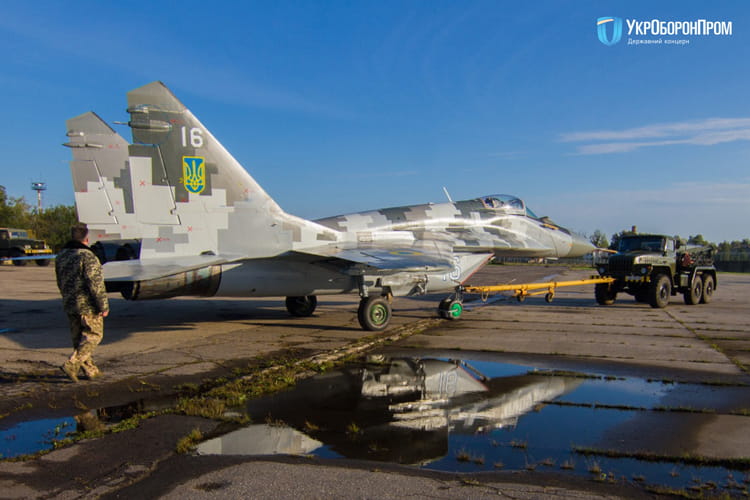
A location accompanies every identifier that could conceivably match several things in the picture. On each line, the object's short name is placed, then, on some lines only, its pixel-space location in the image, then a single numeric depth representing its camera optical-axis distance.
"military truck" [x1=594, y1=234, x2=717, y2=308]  16.69
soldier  6.41
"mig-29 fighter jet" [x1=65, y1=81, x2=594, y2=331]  9.65
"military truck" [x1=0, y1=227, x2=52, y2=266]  39.56
